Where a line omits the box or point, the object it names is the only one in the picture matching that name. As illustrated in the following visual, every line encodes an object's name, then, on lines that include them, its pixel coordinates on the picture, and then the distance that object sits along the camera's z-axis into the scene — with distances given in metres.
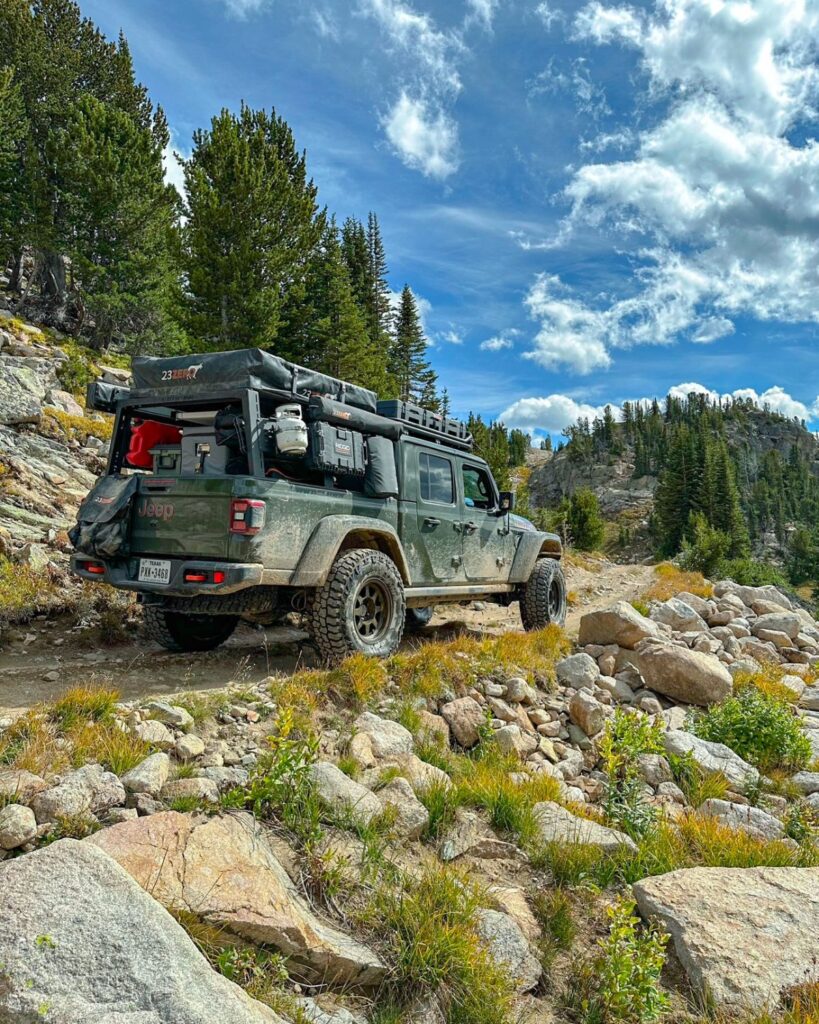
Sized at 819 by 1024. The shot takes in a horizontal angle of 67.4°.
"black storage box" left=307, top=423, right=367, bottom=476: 5.60
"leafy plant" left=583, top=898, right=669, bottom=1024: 2.43
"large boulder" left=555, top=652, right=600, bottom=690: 6.66
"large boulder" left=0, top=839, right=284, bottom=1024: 1.83
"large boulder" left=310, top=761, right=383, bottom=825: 3.29
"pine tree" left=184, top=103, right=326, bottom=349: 21.47
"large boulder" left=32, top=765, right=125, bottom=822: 2.73
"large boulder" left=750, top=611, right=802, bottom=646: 9.66
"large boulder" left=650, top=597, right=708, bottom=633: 9.39
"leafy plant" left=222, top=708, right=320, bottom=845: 3.08
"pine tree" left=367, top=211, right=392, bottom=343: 39.62
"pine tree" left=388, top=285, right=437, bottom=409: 43.56
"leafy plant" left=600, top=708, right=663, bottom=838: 3.88
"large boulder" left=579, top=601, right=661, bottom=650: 7.53
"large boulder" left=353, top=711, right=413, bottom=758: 4.36
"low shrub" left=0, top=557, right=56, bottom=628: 6.37
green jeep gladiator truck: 5.14
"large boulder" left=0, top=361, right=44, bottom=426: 10.58
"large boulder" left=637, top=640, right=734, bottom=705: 6.54
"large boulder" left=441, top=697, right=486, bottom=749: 5.21
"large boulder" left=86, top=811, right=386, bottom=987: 2.40
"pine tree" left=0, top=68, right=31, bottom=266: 25.67
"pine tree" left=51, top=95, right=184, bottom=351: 24.20
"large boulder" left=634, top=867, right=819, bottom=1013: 2.58
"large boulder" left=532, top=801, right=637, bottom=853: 3.50
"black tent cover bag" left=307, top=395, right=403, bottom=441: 5.64
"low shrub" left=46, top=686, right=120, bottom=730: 3.71
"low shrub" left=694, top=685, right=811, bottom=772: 5.33
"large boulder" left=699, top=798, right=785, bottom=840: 4.04
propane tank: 5.12
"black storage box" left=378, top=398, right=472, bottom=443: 6.89
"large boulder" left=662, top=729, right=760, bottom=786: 4.82
